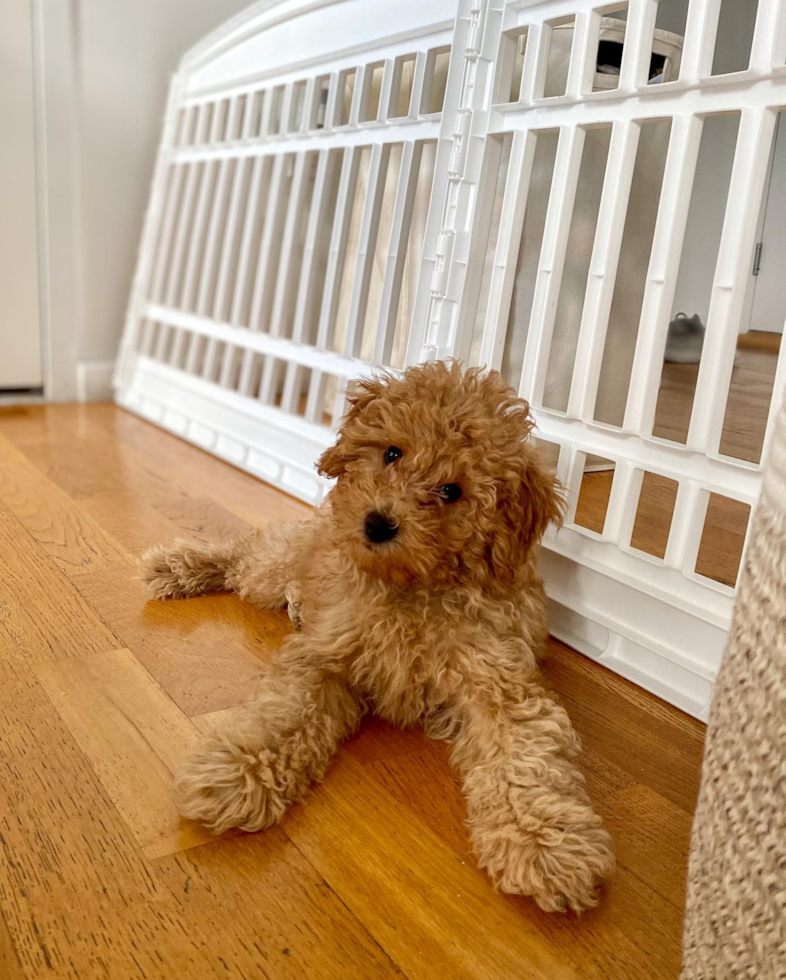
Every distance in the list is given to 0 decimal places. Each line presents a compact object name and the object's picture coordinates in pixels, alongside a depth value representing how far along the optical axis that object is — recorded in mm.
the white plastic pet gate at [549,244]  1270
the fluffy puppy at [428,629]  974
